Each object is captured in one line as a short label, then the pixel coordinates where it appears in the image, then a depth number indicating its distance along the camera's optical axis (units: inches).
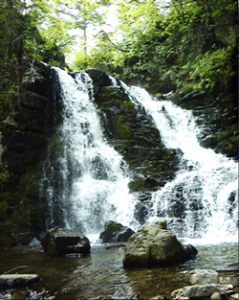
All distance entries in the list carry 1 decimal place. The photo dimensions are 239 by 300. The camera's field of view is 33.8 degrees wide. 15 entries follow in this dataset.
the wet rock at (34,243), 476.4
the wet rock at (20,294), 213.6
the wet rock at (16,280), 238.2
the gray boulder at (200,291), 189.5
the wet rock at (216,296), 183.9
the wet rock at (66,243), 368.2
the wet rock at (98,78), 733.9
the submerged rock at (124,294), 203.9
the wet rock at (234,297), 183.4
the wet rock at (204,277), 209.2
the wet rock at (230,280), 208.8
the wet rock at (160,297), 195.3
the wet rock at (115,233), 435.8
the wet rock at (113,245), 399.2
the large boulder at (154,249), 280.4
